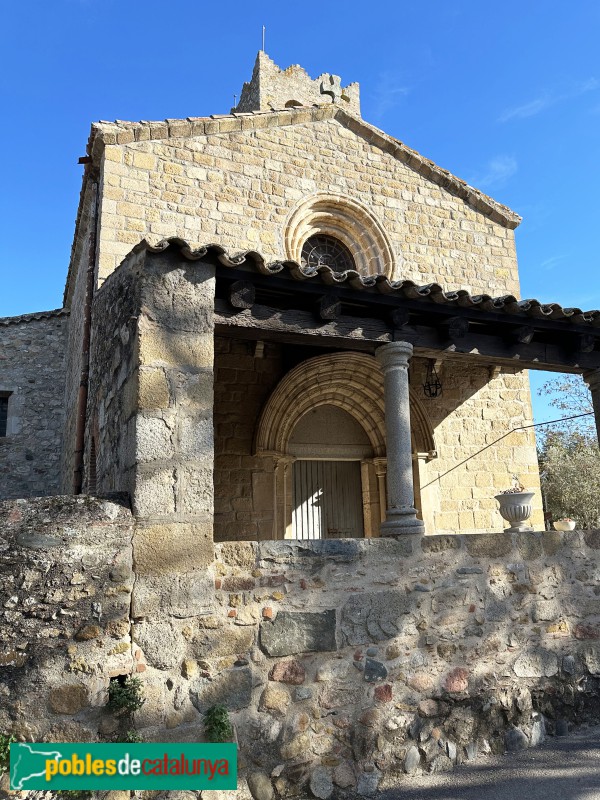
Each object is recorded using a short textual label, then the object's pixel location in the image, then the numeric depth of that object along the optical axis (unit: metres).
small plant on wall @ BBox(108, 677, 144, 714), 3.14
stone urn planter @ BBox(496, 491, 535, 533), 4.96
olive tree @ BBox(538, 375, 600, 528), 15.41
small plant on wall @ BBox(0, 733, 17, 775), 2.88
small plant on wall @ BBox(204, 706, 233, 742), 3.31
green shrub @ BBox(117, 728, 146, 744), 3.15
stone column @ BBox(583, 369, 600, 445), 5.61
